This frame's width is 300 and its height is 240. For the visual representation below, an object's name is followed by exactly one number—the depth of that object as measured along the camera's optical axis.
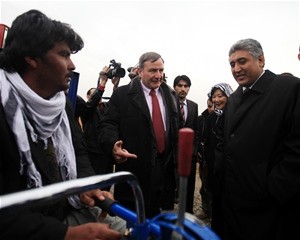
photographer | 4.10
